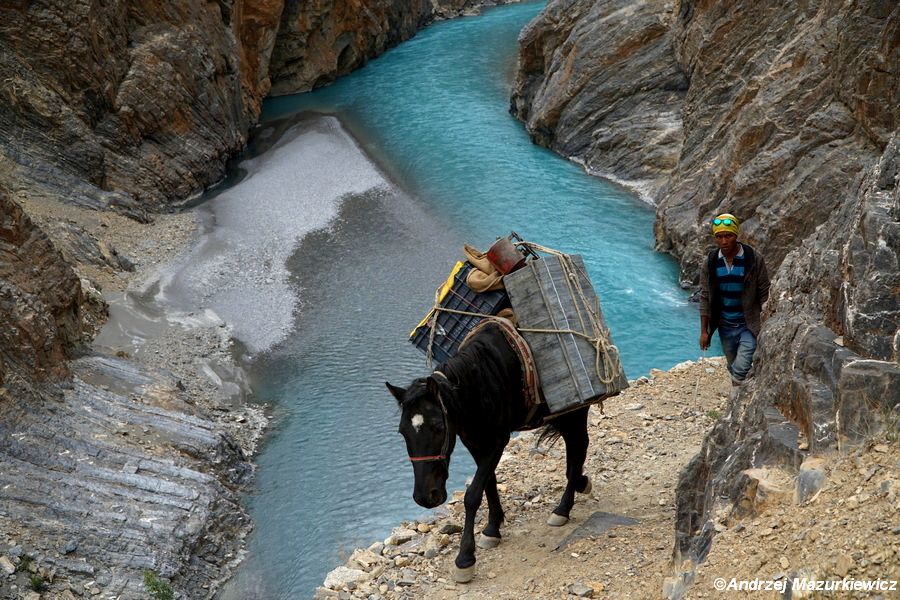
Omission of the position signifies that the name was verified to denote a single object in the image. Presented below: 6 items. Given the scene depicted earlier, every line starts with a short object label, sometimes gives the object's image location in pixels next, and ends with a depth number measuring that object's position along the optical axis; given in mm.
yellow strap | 9945
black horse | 8180
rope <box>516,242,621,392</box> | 9211
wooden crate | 9078
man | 8734
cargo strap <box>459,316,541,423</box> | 9109
